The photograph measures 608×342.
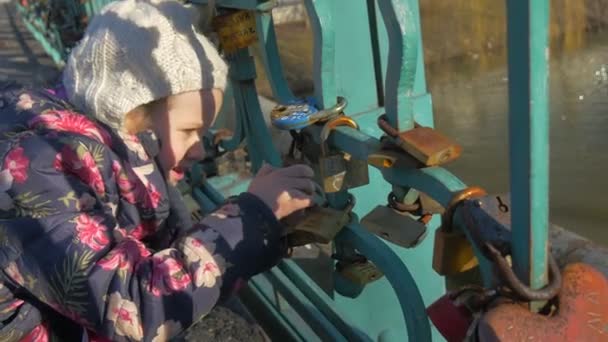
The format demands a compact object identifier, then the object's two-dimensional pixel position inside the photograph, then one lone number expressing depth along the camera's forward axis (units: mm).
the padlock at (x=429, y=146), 916
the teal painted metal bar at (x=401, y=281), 1055
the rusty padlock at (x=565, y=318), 746
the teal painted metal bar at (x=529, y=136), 672
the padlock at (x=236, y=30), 1514
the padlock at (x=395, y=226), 1006
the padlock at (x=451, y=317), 860
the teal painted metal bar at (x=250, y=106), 1682
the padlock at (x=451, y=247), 885
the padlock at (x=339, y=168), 1186
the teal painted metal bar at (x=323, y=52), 1154
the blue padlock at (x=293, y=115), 1187
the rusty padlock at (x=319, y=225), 1174
